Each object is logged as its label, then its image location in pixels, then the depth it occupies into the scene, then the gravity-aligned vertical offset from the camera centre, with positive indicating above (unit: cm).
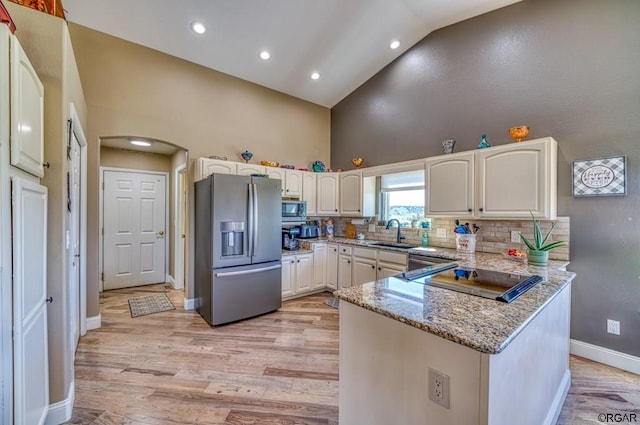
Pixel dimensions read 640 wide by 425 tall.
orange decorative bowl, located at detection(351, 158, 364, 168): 447 +82
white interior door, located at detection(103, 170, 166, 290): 453 -29
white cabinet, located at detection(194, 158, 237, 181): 353 +59
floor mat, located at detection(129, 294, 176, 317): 359 -132
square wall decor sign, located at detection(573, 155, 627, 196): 234 +31
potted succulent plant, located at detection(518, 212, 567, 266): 232 -34
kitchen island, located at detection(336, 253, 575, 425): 97 -61
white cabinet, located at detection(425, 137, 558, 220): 248 +30
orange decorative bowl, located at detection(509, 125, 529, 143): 264 +78
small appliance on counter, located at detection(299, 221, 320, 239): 446 -33
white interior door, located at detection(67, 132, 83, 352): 223 -25
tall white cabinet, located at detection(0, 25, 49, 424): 116 -14
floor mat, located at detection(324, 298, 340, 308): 380 -132
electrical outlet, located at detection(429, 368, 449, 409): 103 -68
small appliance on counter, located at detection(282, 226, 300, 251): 411 -42
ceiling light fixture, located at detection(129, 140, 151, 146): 403 +105
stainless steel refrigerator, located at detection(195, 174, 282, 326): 312 -44
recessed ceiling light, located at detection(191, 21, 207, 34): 308 +213
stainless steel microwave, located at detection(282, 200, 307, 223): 407 +0
